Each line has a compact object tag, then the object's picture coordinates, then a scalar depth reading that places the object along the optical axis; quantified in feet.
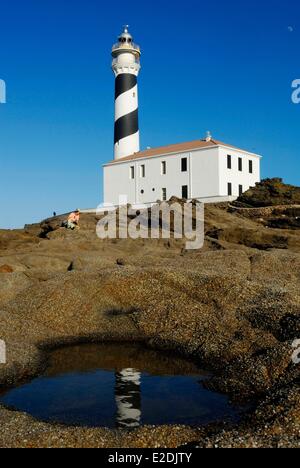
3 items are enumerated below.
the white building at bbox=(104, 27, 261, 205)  156.35
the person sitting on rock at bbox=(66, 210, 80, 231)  111.18
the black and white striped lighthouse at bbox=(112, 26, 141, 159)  184.03
